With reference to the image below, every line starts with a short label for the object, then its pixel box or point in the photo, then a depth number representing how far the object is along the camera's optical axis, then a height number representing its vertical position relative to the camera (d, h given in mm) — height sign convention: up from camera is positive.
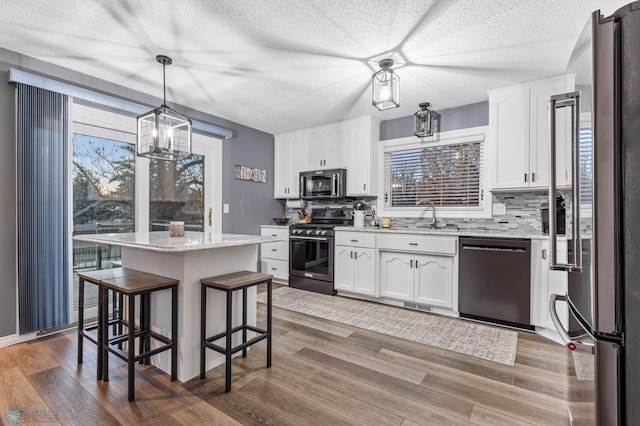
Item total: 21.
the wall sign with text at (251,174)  4559 +584
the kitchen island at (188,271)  2002 -408
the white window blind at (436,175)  3709 +473
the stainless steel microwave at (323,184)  4301 +401
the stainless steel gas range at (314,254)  4066 -561
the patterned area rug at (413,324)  2505 -1075
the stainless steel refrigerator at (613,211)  874 +4
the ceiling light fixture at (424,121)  3777 +1106
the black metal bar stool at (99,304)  1965 -610
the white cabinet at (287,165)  4875 +749
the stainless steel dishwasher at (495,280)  2834 -641
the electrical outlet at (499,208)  3479 +48
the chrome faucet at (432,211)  3840 +10
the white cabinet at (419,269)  3242 -623
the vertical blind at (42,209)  2533 +28
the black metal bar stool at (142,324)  1781 -717
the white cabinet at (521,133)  3020 +801
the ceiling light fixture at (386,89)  2441 +968
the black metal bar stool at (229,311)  1908 -659
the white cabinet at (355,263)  3729 -622
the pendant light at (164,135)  2191 +562
